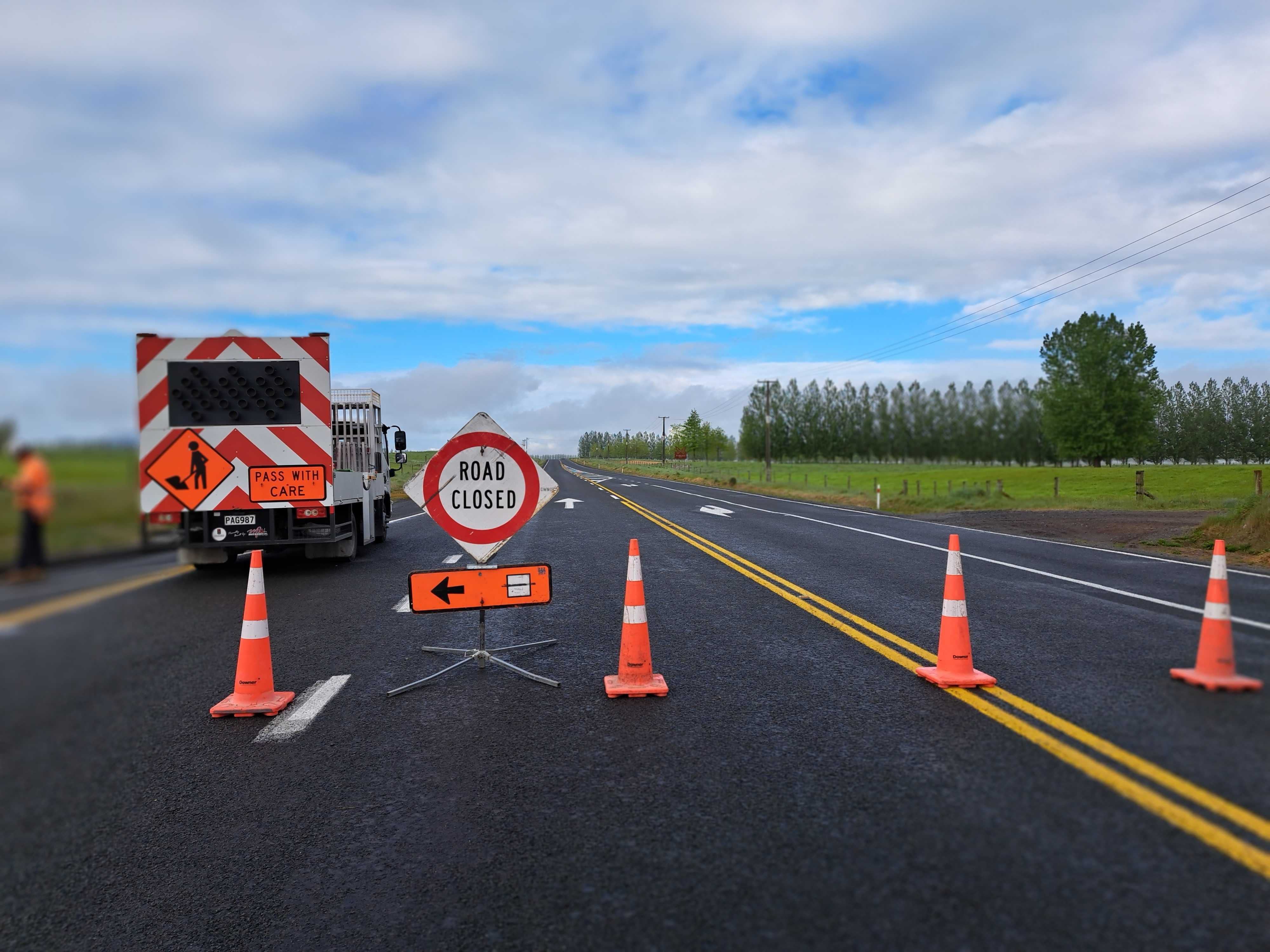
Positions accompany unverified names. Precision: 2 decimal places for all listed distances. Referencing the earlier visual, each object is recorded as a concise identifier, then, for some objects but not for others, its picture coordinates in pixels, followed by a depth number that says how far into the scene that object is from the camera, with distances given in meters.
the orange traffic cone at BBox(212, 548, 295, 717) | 5.31
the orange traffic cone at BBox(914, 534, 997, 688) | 5.62
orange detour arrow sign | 6.04
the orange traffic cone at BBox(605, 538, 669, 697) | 5.72
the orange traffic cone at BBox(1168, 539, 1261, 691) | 5.30
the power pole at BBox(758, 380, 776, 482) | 59.53
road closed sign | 6.23
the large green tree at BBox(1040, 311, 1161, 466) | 75.56
